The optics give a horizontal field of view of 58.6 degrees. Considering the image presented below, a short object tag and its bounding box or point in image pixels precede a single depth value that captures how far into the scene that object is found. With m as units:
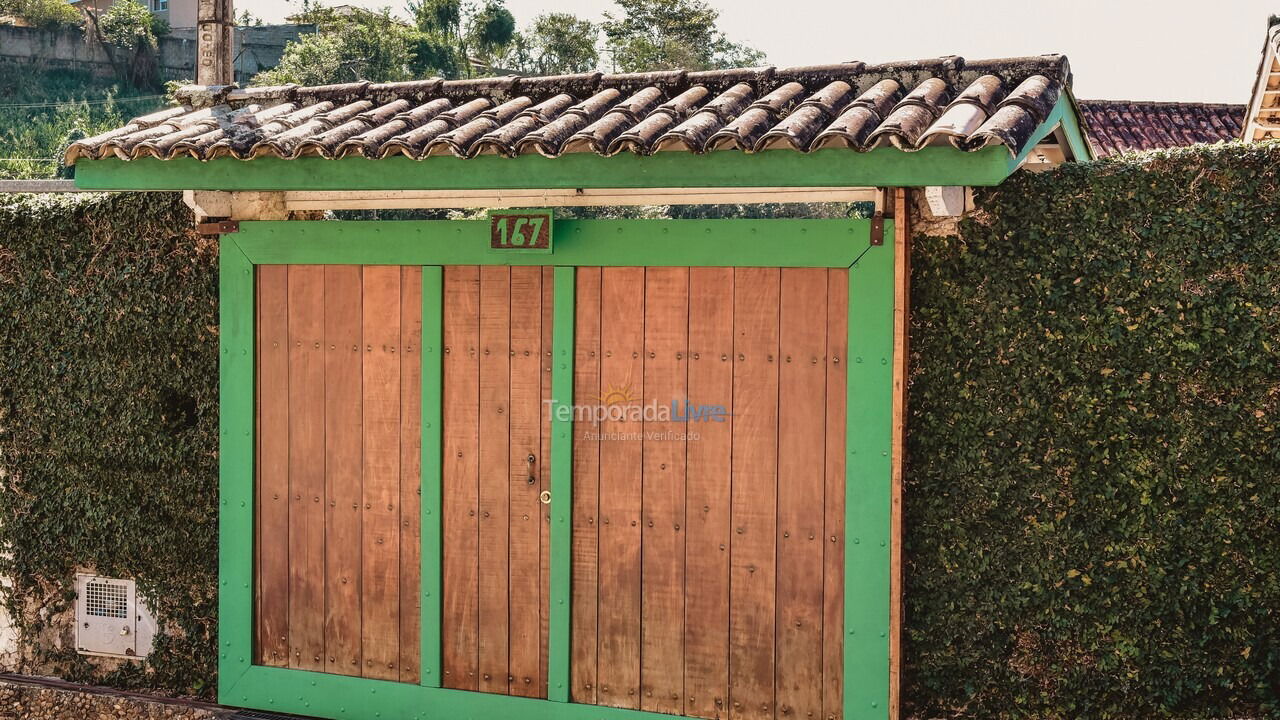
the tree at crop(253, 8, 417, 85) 46.81
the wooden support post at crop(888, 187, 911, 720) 4.90
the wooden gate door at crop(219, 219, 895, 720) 5.05
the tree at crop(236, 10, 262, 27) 55.84
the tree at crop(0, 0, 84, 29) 48.75
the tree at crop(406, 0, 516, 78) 57.16
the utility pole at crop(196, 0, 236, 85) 8.27
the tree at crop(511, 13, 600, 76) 56.06
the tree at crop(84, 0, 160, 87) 48.75
